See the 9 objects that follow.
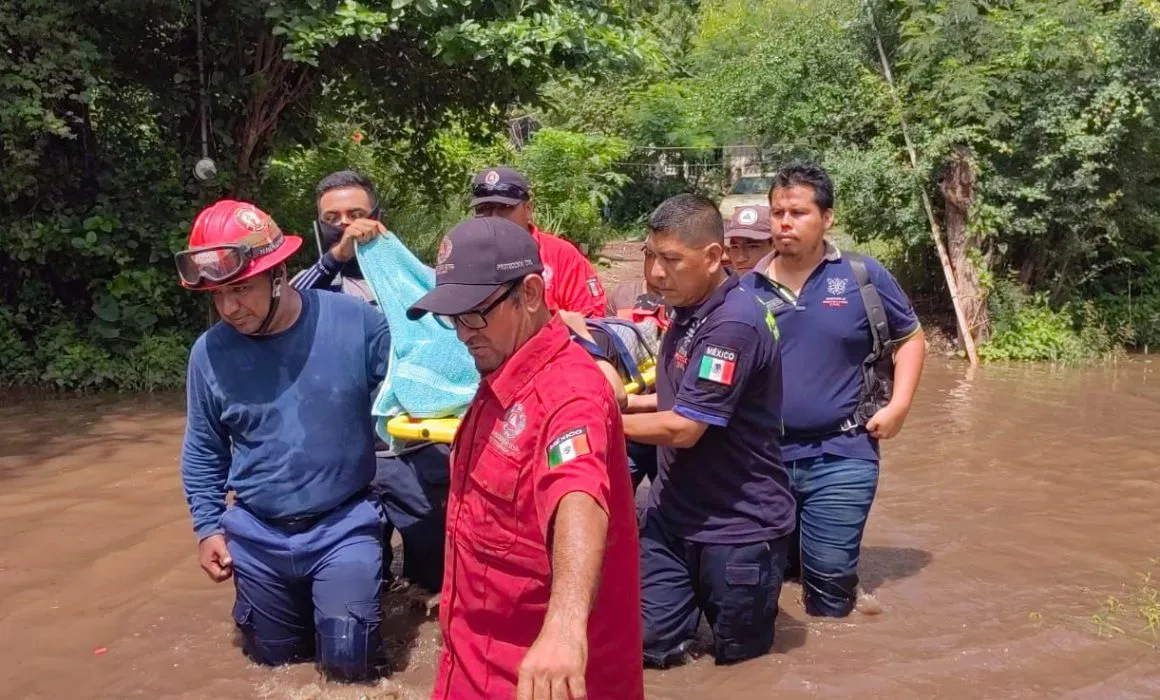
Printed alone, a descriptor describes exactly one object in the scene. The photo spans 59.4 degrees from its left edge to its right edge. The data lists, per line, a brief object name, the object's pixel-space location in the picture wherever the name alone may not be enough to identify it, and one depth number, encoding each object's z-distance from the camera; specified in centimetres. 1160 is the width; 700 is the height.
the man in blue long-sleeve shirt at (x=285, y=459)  379
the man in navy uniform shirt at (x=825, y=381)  455
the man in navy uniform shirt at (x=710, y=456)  369
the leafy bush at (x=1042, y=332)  1184
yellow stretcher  391
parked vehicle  2036
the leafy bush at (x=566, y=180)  1680
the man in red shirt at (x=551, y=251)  481
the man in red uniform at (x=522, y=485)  214
